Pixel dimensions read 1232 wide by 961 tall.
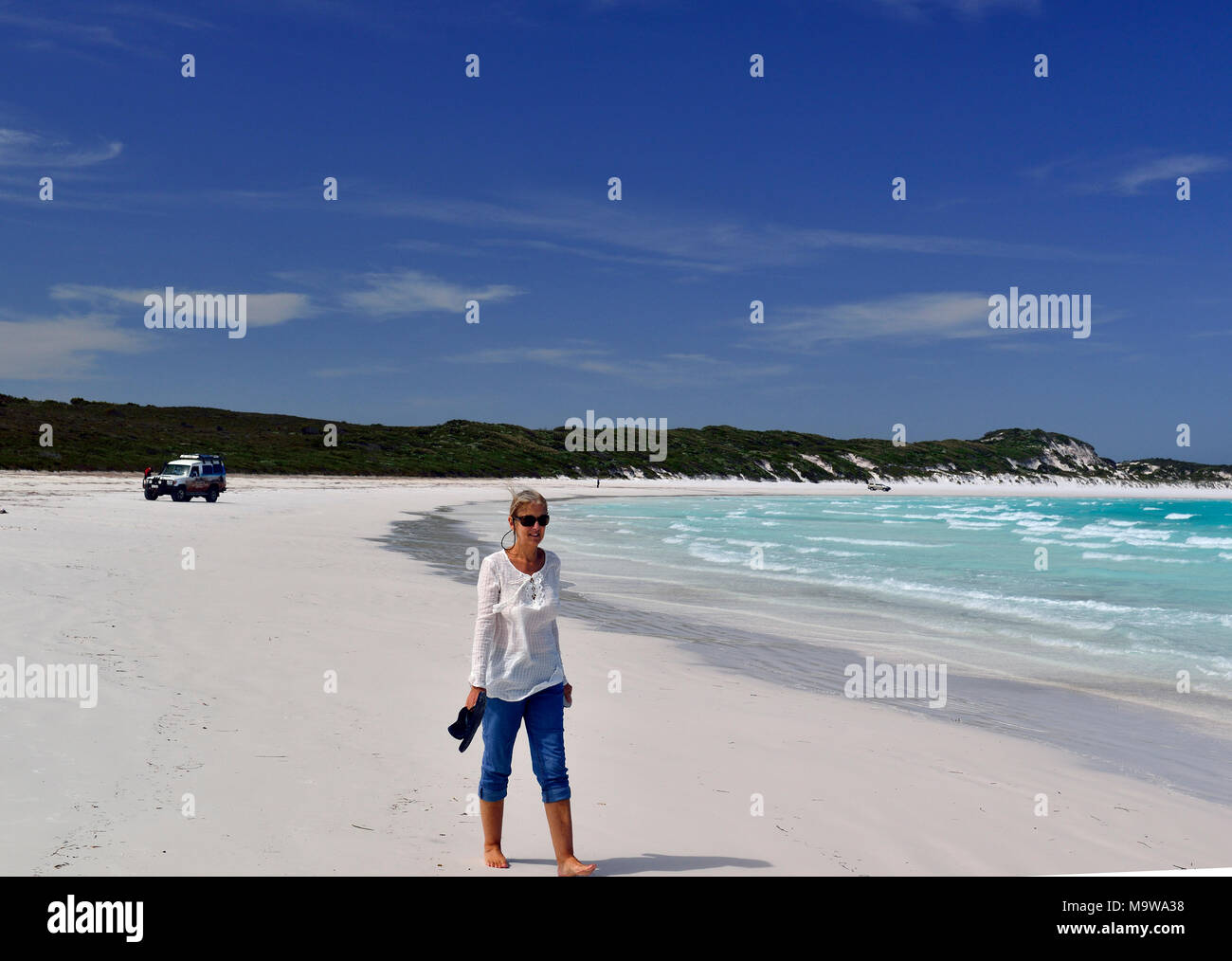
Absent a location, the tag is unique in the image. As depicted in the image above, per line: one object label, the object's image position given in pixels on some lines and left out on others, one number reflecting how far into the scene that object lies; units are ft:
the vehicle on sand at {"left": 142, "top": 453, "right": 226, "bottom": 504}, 126.52
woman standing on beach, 15.31
